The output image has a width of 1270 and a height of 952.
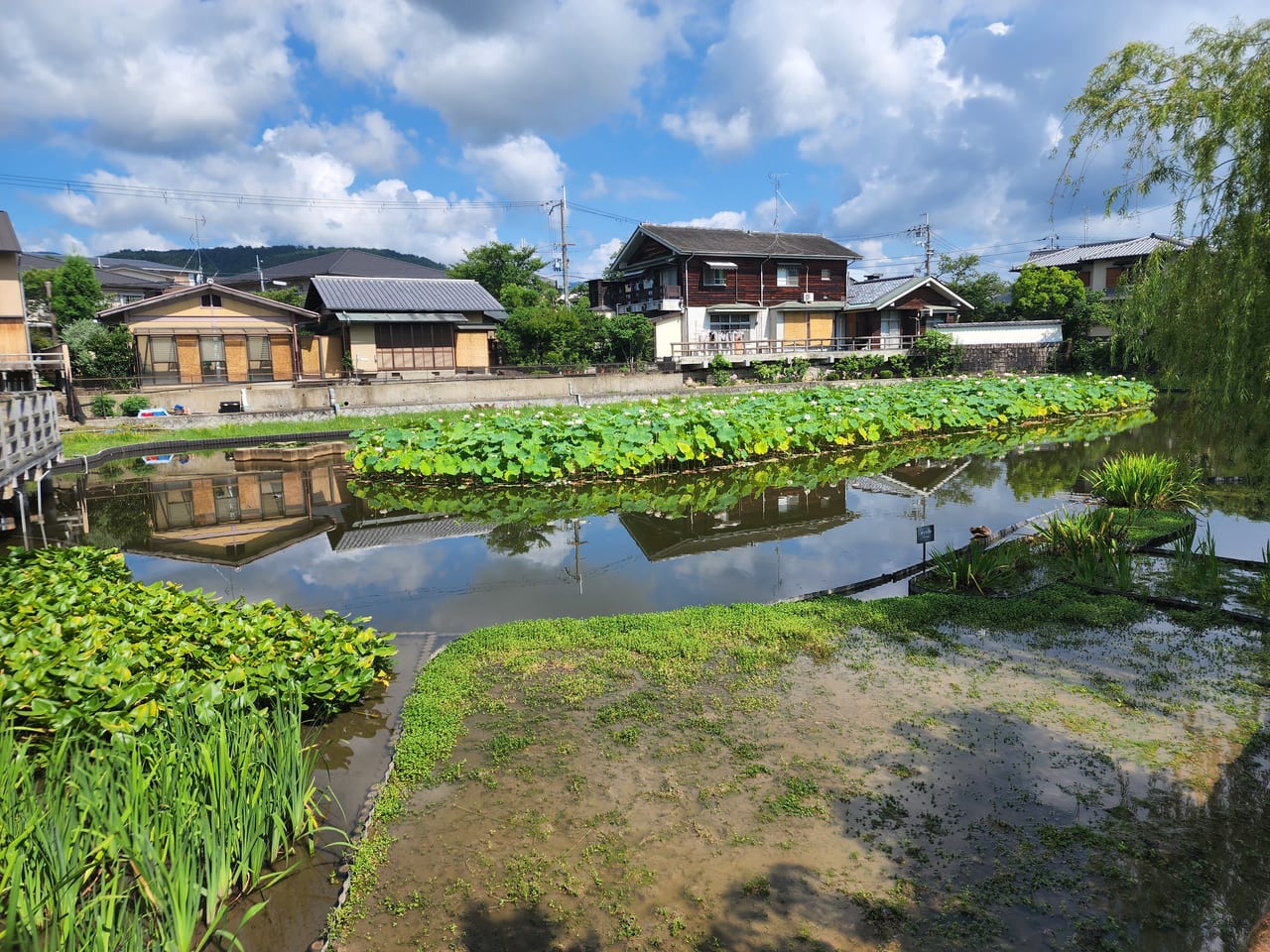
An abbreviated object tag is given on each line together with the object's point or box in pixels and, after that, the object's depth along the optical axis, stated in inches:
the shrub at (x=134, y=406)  887.1
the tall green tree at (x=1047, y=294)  1428.4
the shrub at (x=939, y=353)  1352.1
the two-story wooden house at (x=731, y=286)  1389.0
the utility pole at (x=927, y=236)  2009.1
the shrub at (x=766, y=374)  1240.8
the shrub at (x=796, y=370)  1263.5
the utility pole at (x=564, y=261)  1619.1
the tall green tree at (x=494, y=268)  1704.0
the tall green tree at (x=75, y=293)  1244.5
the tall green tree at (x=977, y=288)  1747.9
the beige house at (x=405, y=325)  1171.3
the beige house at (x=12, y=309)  866.1
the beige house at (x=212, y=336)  1051.9
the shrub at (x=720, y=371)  1215.6
